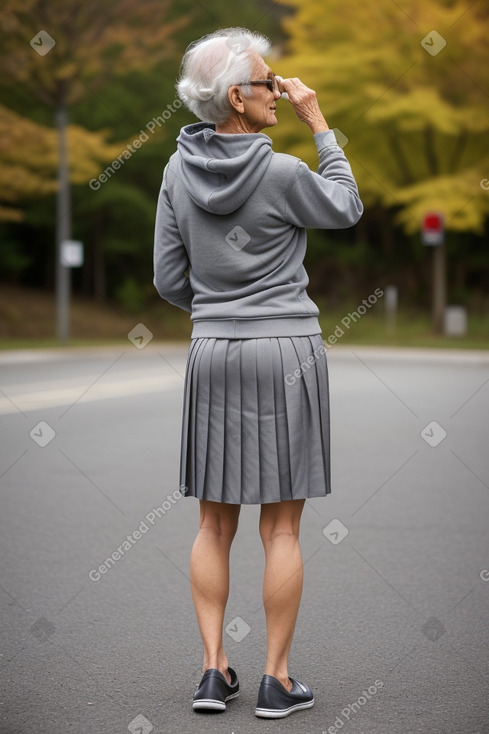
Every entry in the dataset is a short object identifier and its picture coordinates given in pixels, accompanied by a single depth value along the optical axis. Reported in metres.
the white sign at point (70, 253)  23.03
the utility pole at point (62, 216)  23.14
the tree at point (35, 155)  23.70
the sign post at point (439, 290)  24.84
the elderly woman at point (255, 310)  3.02
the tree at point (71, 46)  23.95
